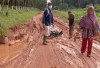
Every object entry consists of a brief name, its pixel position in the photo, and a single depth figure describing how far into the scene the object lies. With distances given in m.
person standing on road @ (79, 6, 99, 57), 6.35
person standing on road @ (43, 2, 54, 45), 8.14
